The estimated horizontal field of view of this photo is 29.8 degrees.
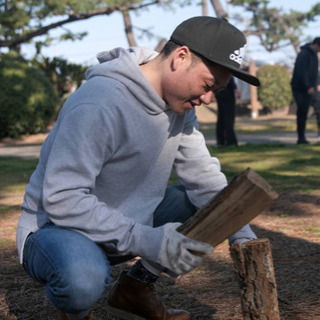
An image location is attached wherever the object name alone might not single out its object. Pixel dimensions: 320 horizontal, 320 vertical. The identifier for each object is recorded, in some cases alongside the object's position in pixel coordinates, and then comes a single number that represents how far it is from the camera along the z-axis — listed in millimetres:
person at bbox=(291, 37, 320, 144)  10625
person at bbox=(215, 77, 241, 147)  10273
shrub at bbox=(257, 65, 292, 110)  24516
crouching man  2188
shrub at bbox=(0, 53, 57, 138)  15297
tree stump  2143
